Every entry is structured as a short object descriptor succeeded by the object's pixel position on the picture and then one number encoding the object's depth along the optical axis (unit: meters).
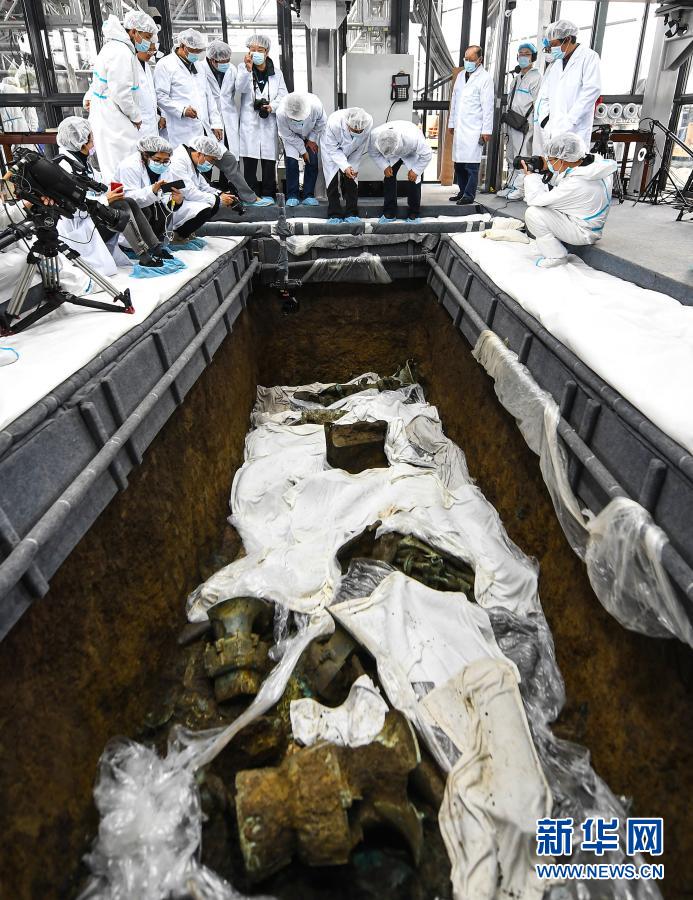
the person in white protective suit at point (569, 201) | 3.79
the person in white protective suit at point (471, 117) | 6.73
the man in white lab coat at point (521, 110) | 7.02
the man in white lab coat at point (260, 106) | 6.07
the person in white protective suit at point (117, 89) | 4.41
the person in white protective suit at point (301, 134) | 5.84
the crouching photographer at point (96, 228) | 3.59
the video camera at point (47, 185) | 2.65
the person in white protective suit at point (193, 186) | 4.64
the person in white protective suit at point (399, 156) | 5.82
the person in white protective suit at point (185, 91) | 5.56
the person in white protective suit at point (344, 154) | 5.75
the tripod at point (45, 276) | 2.73
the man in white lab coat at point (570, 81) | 5.21
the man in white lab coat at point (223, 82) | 6.05
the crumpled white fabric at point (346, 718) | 2.16
